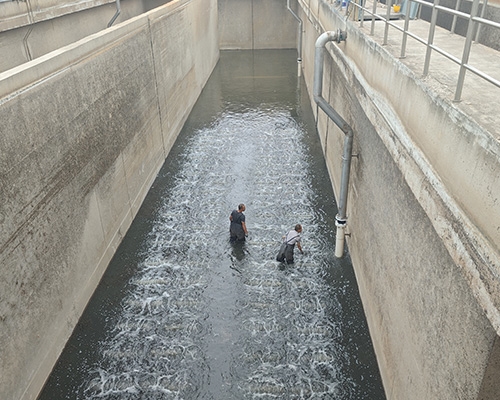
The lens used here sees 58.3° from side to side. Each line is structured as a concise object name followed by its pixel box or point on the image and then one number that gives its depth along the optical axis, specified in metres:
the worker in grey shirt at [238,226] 10.03
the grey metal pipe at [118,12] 15.57
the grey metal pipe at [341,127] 8.76
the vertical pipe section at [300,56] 24.45
